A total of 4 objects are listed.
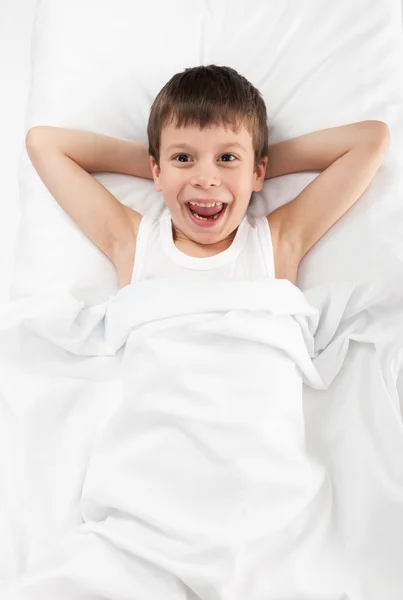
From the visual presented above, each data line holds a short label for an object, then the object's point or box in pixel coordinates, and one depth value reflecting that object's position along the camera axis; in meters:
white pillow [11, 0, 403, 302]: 1.29
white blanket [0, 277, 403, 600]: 0.93
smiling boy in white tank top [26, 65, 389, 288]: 1.21
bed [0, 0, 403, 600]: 0.95
